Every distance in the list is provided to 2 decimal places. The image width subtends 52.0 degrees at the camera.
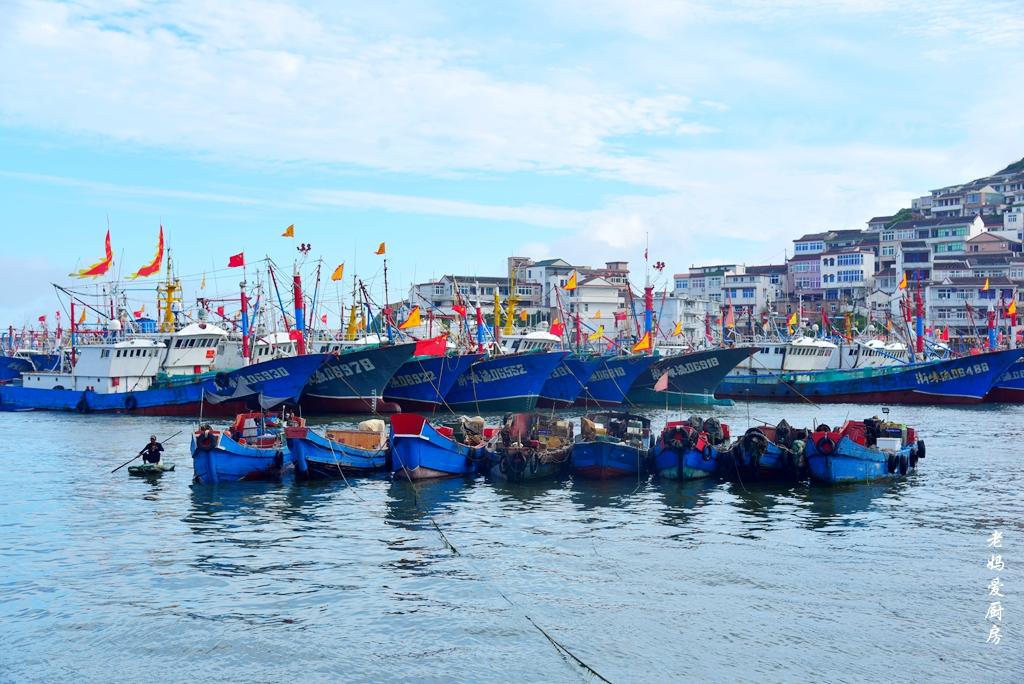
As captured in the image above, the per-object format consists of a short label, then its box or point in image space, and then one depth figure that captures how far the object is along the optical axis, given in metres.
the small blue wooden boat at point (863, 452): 32.88
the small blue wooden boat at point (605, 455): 34.22
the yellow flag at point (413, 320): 58.19
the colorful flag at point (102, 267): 60.56
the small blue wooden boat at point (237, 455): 33.03
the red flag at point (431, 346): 55.31
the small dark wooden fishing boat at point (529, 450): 34.09
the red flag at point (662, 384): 37.44
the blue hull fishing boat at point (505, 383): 62.44
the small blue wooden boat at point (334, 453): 33.66
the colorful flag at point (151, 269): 62.19
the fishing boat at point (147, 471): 35.72
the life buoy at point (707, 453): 34.09
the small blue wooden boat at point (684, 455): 33.81
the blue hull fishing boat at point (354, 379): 58.41
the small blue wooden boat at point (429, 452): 33.53
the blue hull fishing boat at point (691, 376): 68.75
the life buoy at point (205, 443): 32.75
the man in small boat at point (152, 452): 36.09
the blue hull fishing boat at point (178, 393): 57.19
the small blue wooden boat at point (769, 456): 33.34
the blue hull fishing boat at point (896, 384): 69.38
